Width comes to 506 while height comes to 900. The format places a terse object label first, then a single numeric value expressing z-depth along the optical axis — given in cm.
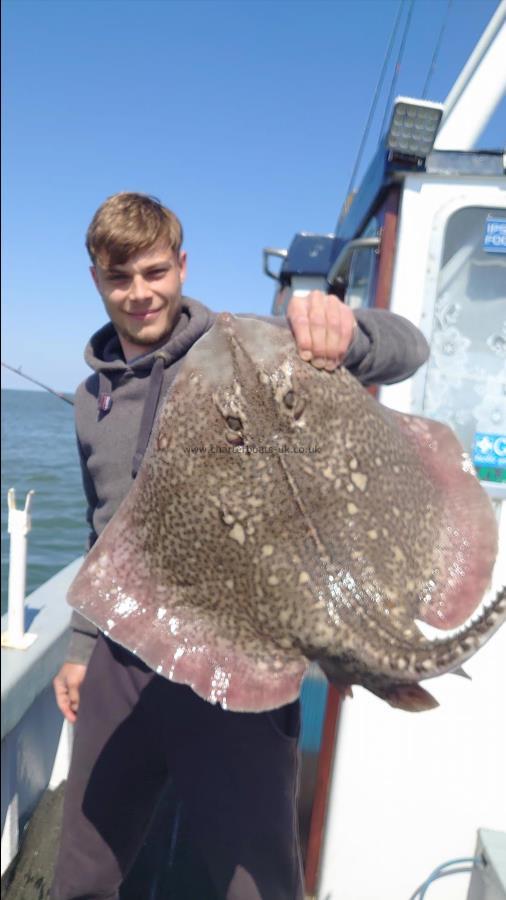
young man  225
